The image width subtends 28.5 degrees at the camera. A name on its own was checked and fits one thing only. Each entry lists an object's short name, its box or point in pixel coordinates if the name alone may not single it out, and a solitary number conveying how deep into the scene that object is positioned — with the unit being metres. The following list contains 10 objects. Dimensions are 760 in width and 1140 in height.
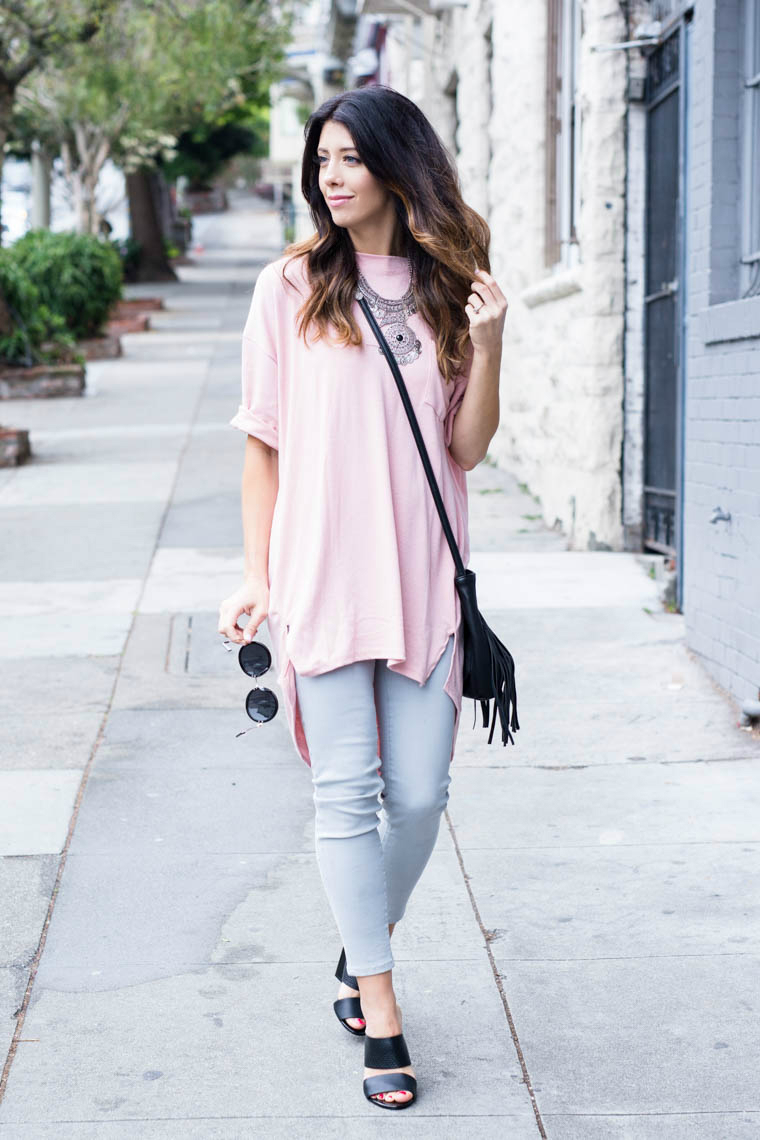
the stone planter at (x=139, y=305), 26.81
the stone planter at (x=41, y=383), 16.84
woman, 2.85
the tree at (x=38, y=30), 16.44
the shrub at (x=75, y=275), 19.81
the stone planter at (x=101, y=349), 20.45
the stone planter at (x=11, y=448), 12.24
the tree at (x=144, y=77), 25.61
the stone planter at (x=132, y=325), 23.56
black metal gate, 7.43
